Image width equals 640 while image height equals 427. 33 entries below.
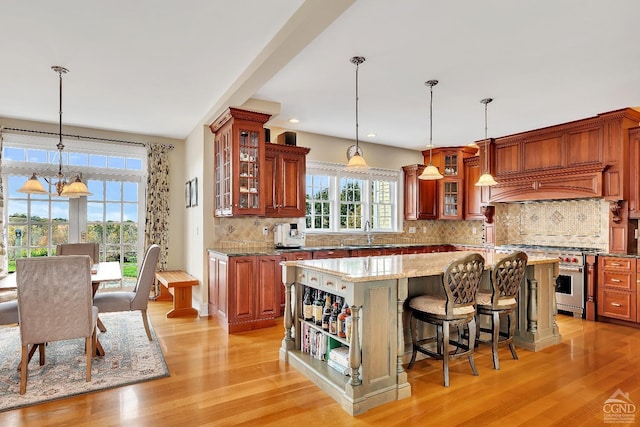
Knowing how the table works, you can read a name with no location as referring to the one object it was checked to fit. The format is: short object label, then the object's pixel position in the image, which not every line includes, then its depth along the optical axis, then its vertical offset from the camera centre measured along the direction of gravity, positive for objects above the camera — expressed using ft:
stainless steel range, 16.08 -2.62
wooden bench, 15.74 -3.18
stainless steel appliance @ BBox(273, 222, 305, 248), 17.03 -0.75
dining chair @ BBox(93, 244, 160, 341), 11.96 -2.49
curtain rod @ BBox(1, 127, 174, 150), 16.26 +3.91
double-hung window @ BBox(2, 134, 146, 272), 16.63 +0.86
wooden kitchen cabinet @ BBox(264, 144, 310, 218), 16.80 +1.81
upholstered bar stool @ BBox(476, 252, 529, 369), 10.21 -2.04
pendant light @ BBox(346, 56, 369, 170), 11.61 +1.77
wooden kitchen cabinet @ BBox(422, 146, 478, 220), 22.49 +2.40
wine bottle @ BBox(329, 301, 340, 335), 9.26 -2.53
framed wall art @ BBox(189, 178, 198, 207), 17.08 +1.31
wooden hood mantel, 16.12 +1.65
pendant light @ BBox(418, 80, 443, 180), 13.24 +1.67
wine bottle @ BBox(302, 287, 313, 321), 10.31 -2.42
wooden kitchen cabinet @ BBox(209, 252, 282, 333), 13.84 -2.74
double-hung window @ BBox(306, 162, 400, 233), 20.18 +1.20
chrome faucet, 21.57 -0.55
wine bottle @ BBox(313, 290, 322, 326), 9.94 -2.46
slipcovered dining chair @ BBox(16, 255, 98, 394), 8.75 -1.97
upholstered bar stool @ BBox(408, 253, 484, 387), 9.07 -2.15
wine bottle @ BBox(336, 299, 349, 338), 8.97 -2.55
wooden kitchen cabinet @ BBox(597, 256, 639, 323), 14.76 -2.78
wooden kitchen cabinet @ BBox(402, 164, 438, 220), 22.57 +1.49
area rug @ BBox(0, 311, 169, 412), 8.82 -4.08
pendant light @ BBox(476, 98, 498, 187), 14.14 +1.56
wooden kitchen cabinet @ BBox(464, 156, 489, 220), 21.55 +1.69
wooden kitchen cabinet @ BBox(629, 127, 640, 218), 15.20 +1.98
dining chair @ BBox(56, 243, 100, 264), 14.53 -1.19
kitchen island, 8.21 -2.44
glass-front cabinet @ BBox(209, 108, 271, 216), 14.49 +2.31
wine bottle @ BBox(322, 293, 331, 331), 9.61 -2.45
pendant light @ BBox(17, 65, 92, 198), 11.81 +1.03
